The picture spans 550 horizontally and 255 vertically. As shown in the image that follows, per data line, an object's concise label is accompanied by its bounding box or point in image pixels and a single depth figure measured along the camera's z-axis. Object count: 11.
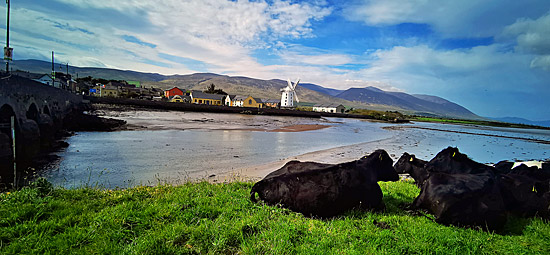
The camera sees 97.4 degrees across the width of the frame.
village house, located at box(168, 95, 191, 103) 93.38
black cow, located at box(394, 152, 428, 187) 8.08
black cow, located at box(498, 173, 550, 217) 5.79
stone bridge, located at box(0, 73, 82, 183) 11.87
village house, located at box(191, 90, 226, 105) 95.68
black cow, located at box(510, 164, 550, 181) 7.57
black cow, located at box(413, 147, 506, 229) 5.03
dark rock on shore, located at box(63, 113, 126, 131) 24.03
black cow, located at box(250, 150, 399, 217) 5.40
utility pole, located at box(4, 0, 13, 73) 17.22
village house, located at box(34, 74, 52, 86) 61.89
